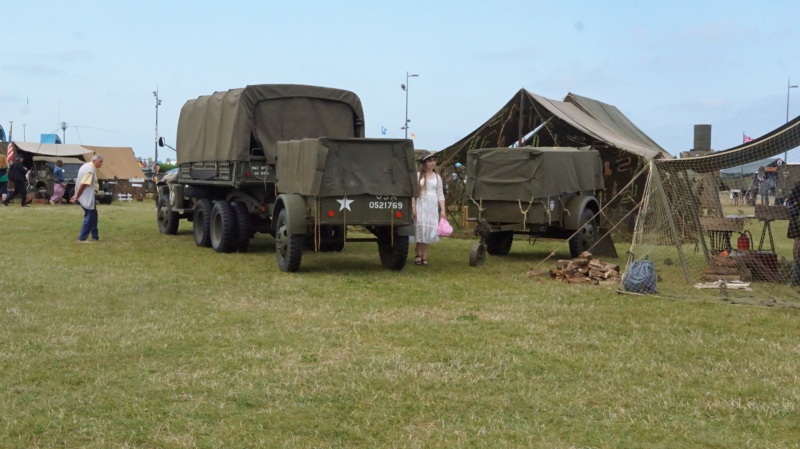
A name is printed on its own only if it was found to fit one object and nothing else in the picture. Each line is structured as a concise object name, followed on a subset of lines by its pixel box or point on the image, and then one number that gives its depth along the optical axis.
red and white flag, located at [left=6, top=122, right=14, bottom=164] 35.72
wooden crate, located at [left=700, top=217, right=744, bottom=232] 13.47
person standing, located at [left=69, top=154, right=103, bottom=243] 16.98
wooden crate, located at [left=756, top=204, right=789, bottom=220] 12.21
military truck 12.37
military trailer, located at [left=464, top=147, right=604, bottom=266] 14.70
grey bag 10.95
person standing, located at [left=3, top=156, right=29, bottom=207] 31.13
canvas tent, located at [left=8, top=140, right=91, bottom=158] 37.41
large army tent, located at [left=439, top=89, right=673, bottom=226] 19.42
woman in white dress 13.55
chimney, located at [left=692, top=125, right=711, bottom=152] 23.77
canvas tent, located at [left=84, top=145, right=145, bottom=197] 40.69
